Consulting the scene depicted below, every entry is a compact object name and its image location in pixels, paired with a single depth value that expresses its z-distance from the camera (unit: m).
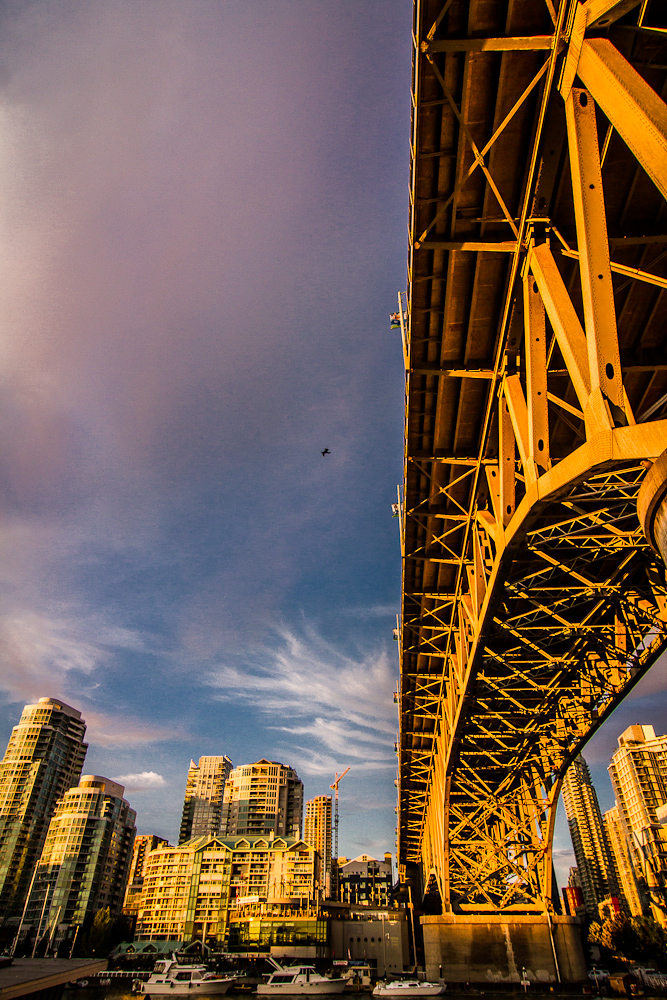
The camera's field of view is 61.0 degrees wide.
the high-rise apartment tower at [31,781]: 95.44
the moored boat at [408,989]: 40.41
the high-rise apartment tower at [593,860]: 158.81
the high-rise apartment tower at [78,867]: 88.19
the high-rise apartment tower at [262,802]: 129.00
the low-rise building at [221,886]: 89.00
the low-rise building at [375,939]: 77.94
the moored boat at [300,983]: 50.72
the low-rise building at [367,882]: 143.12
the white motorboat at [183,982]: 52.88
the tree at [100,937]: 77.31
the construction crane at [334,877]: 147.50
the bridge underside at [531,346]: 6.87
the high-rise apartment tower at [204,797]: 151.75
